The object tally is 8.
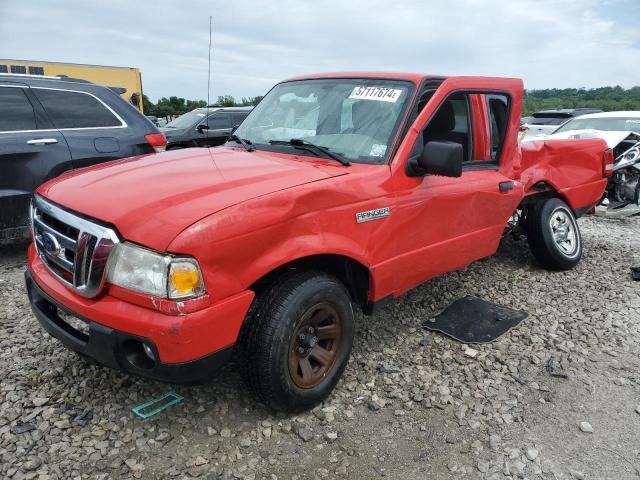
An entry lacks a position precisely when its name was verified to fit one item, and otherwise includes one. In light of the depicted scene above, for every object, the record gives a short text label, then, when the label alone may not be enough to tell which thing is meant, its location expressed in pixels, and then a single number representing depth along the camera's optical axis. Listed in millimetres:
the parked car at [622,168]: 7586
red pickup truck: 2227
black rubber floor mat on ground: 3811
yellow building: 17344
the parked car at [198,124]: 11562
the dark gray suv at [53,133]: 4770
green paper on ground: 2717
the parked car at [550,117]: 16531
